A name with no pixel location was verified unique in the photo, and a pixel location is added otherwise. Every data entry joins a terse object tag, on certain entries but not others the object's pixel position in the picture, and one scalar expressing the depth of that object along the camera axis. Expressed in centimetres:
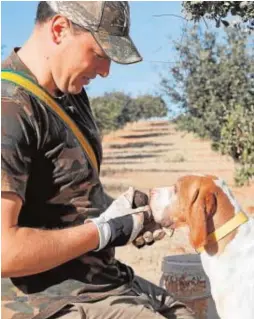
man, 285
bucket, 403
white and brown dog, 347
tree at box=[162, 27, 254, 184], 1702
